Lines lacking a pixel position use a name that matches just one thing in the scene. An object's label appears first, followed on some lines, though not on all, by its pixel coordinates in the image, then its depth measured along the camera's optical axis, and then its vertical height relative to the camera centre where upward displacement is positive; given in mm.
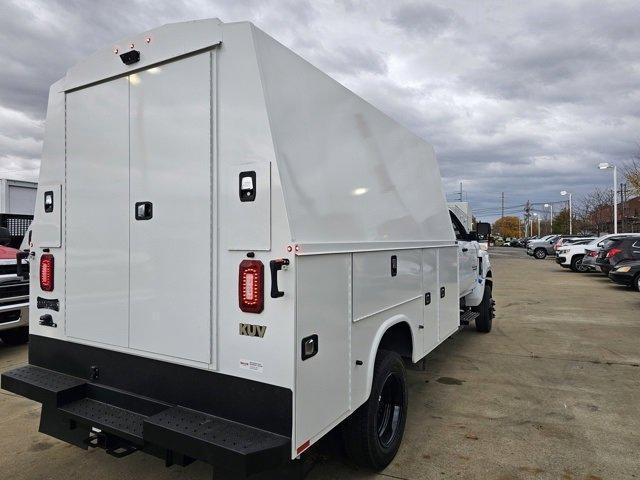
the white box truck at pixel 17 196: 8937 +881
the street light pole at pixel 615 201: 26328 +2275
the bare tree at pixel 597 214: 45438 +2749
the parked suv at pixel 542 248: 34719 -665
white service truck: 2369 -128
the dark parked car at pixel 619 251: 15023 -407
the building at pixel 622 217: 38441 +2193
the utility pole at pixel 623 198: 39838 +3996
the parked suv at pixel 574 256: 21750 -830
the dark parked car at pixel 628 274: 14031 -1073
